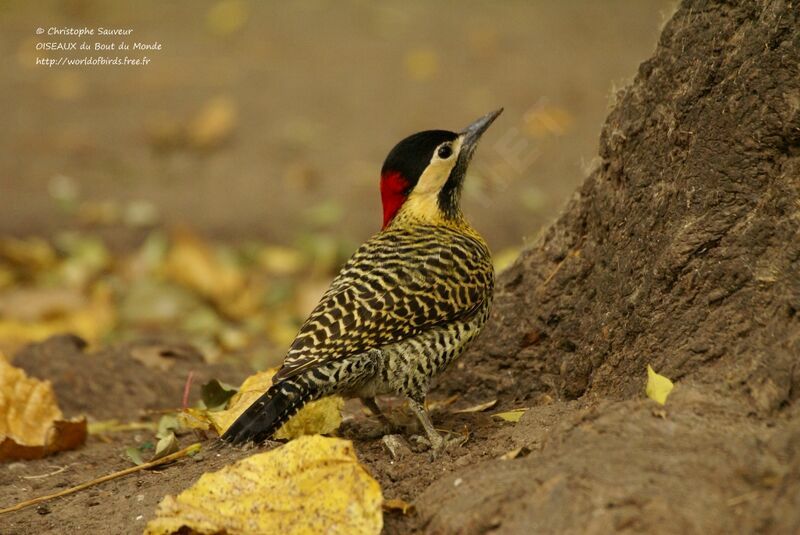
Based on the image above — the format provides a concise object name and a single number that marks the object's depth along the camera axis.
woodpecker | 8.34
